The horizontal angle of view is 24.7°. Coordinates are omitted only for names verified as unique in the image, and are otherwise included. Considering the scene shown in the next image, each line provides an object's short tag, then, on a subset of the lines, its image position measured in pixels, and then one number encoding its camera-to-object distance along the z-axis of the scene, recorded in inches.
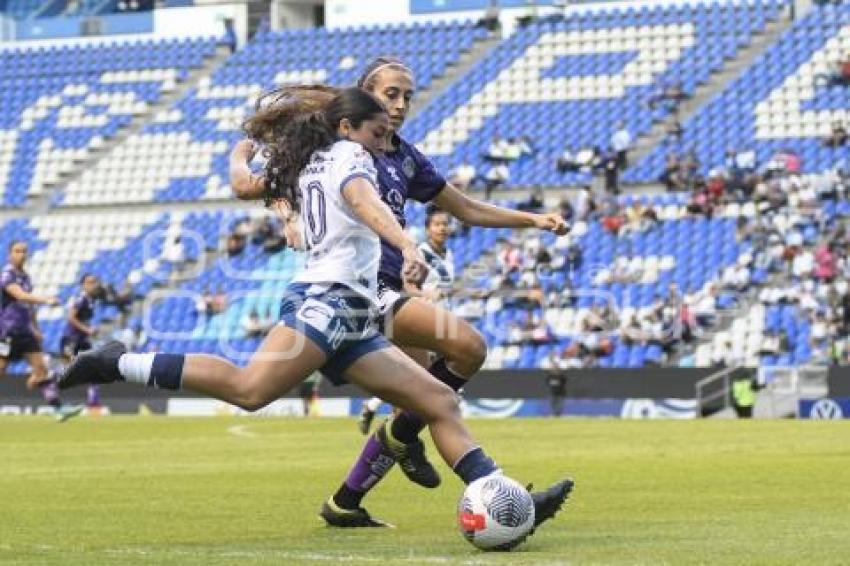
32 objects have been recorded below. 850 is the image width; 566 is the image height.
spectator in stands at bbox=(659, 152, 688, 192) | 1654.8
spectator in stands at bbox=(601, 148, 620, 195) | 1699.1
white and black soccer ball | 349.7
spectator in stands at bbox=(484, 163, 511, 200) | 1774.1
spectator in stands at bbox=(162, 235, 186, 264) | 1845.5
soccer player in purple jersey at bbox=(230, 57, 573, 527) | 418.9
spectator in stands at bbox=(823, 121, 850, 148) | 1617.9
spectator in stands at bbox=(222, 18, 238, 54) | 2158.0
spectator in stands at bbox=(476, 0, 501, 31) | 2017.7
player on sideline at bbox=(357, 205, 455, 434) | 801.6
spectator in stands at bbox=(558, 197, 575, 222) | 1644.9
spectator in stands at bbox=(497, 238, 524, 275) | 1611.7
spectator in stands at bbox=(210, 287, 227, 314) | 1742.1
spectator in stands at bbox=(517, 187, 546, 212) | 1684.3
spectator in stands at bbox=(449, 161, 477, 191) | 1779.0
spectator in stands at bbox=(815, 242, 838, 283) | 1466.5
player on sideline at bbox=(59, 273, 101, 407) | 1182.9
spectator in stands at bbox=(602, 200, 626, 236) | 1625.2
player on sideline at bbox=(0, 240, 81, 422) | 1063.0
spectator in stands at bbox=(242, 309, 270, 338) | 1658.5
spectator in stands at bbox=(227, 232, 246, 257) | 1792.6
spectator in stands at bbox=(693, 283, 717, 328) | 1481.3
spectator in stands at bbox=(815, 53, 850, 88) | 1702.8
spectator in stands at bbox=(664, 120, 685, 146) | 1727.4
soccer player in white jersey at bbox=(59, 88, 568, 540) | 355.9
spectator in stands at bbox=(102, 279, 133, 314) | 1806.1
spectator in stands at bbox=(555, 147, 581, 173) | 1744.6
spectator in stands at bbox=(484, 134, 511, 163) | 1809.8
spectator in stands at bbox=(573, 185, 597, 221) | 1658.5
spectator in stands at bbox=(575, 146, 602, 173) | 1737.2
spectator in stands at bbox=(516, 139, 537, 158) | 1802.4
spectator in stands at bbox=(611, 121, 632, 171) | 1724.3
